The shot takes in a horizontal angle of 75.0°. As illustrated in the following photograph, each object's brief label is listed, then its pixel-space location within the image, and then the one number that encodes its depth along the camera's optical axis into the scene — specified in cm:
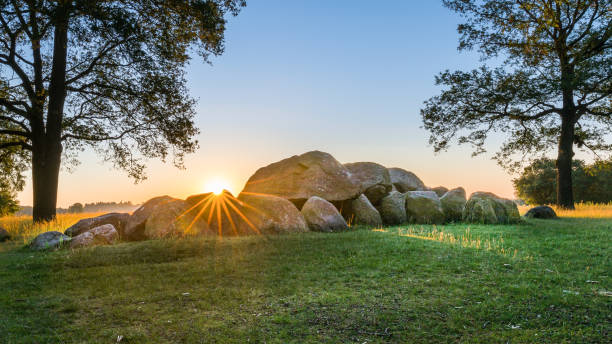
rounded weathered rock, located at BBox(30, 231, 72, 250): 1070
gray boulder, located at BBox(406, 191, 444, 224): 1568
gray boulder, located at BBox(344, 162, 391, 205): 1636
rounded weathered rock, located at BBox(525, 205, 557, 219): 1761
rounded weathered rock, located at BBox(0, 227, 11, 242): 1370
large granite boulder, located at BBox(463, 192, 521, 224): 1505
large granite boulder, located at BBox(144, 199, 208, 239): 1155
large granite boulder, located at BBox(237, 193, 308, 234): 1176
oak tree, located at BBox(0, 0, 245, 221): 1484
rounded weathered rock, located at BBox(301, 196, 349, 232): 1256
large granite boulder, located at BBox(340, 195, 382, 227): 1478
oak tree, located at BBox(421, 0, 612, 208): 2023
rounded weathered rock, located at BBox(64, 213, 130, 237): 1248
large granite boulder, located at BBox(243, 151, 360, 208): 1478
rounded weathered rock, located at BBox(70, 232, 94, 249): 1056
